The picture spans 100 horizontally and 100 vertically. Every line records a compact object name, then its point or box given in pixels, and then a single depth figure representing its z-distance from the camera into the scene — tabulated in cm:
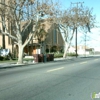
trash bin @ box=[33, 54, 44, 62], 1631
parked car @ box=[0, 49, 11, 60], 1842
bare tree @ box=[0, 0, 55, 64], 1400
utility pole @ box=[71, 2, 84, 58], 2330
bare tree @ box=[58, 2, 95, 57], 2319
